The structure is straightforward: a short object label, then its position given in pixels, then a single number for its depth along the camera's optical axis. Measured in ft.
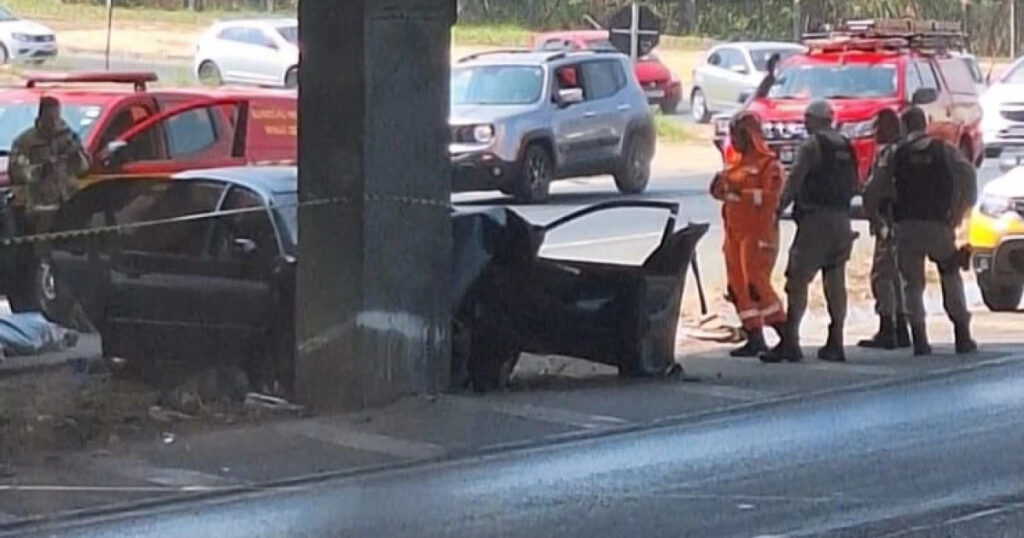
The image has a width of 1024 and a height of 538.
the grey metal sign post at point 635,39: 141.20
